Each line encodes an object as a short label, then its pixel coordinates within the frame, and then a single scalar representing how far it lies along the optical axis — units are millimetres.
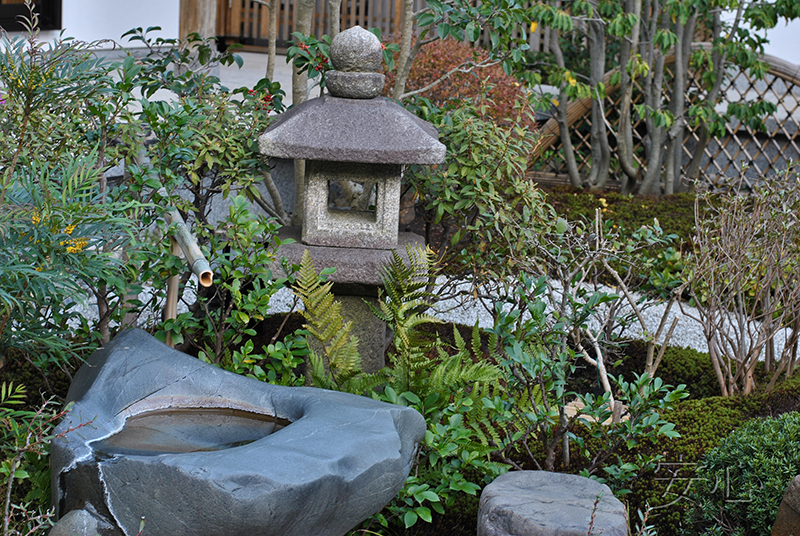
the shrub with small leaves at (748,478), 2357
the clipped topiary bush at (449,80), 5973
